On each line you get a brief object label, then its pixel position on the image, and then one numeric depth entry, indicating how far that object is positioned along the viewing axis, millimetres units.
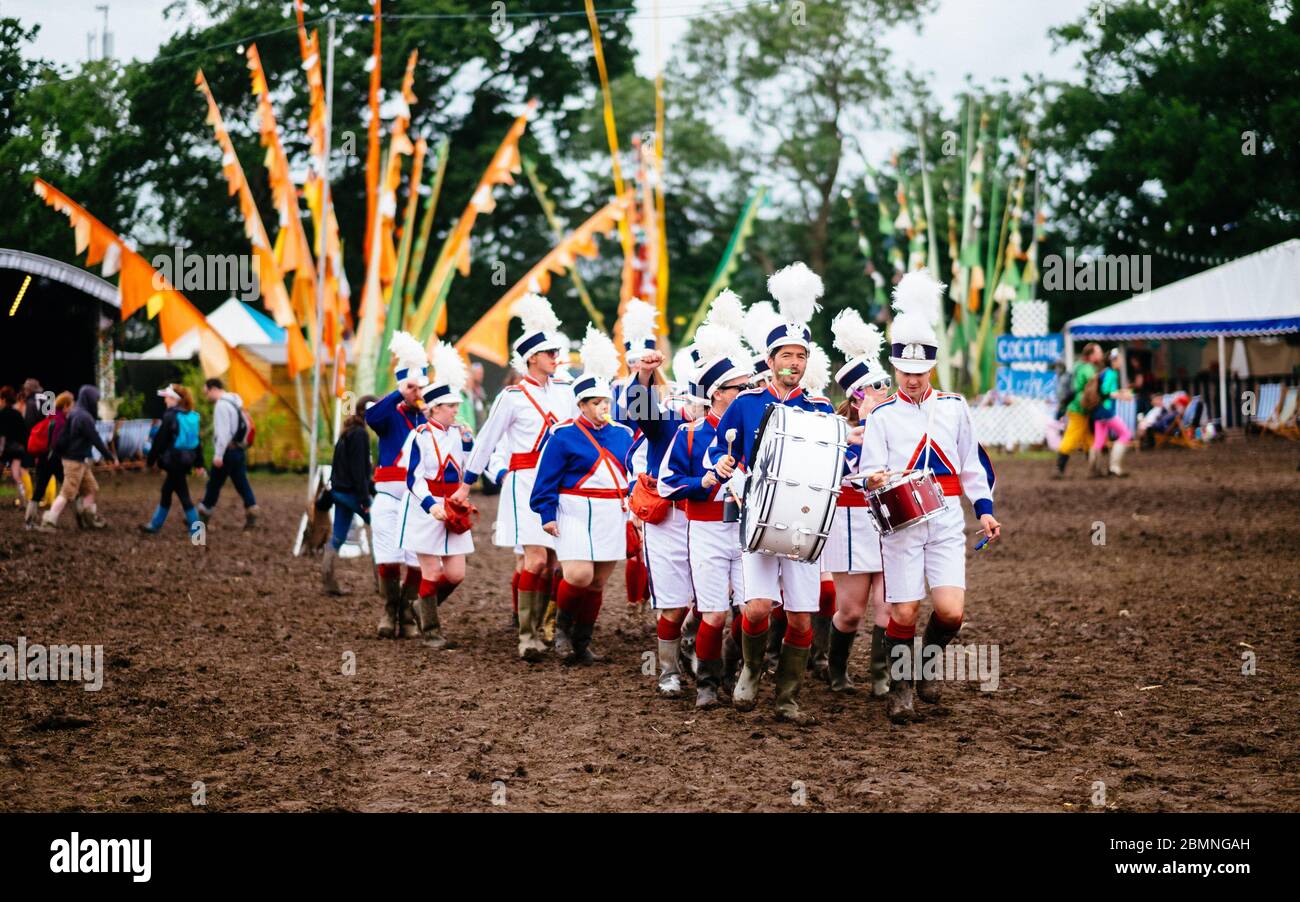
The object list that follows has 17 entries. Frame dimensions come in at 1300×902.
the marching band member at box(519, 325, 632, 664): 9320
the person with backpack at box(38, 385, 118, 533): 18156
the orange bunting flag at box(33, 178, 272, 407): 17406
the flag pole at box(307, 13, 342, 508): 15516
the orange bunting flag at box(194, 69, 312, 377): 18594
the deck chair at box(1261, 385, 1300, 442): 33875
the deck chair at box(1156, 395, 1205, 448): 33188
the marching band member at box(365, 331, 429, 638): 10641
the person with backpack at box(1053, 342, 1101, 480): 22625
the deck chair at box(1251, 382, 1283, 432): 34781
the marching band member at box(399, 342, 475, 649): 10203
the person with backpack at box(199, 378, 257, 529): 18109
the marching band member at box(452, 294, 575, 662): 9953
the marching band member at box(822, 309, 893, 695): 8297
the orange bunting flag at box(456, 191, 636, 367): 20594
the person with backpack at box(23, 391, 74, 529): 18391
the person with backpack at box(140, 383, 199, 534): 17922
